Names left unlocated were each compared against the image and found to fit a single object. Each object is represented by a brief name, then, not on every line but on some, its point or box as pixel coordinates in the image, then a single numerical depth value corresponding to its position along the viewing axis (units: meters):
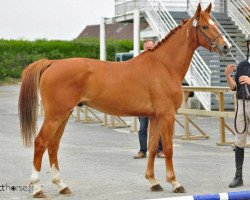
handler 8.22
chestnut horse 7.51
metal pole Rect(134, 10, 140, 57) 17.73
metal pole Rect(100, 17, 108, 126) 21.50
